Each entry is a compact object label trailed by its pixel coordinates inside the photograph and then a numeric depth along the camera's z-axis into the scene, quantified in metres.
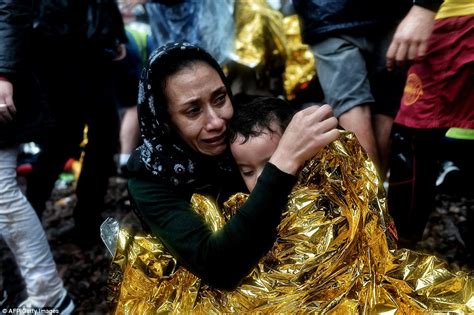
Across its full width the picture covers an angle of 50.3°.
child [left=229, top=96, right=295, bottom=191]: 1.78
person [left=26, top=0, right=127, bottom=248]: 3.05
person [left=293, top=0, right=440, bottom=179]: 2.52
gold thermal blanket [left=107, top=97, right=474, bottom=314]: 1.59
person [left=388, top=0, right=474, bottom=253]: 2.04
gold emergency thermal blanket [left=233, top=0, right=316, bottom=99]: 3.55
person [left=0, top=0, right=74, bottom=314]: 2.30
